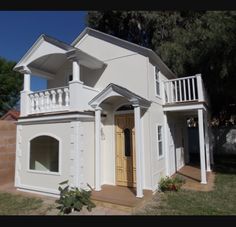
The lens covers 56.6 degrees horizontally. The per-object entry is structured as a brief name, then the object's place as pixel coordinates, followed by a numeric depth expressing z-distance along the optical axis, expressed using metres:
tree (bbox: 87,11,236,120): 9.95
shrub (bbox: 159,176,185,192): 8.23
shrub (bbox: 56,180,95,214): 6.49
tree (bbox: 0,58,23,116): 29.16
